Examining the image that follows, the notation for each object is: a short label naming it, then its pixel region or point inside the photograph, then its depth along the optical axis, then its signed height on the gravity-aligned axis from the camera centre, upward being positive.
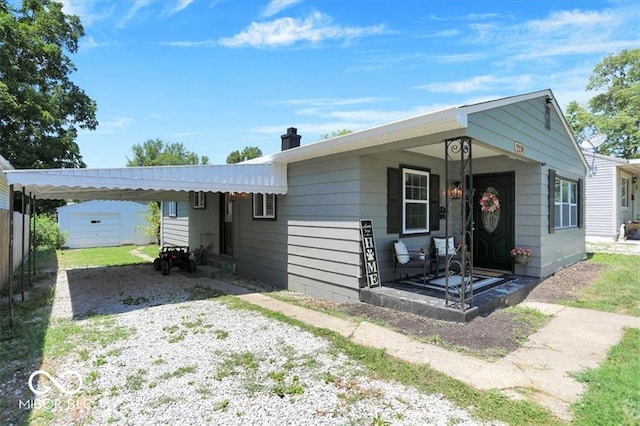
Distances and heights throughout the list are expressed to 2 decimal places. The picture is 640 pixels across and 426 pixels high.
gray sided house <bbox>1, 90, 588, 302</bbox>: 5.10 +0.46
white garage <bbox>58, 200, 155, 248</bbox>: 16.58 -0.50
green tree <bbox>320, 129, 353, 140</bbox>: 36.03 +8.81
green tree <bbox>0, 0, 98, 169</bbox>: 14.74 +6.13
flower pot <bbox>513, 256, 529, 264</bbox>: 6.89 -0.94
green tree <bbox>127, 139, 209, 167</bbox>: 43.59 +8.03
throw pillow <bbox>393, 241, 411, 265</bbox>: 6.01 -0.70
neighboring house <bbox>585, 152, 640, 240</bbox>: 14.06 +0.74
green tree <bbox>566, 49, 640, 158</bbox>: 24.05 +8.13
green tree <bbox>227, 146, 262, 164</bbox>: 36.41 +6.46
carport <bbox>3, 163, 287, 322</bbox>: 4.85 +0.56
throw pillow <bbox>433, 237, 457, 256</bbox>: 6.86 -0.65
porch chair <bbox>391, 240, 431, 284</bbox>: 6.00 -0.83
